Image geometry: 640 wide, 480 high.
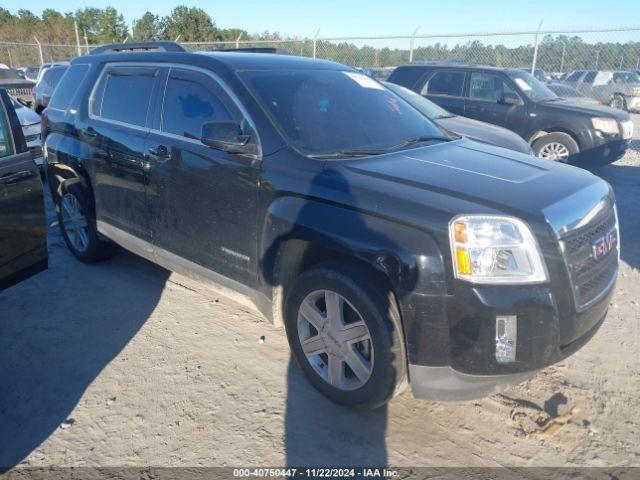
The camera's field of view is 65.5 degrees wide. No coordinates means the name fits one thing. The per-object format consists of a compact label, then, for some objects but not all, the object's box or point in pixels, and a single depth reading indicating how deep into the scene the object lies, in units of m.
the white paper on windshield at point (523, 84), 8.95
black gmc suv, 2.34
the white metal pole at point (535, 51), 13.41
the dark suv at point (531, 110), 8.53
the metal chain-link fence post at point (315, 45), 15.69
